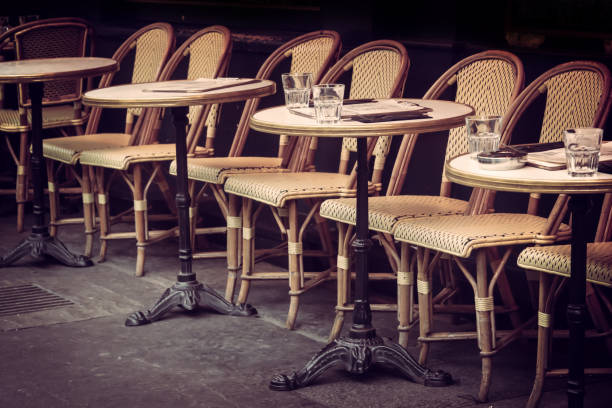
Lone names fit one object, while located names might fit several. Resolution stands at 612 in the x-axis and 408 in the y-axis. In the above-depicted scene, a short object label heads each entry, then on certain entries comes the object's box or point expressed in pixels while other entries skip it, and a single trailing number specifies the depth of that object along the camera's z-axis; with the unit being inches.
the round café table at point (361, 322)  137.6
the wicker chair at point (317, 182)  164.6
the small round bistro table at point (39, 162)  199.6
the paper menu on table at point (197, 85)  167.6
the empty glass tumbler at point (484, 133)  120.2
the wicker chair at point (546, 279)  126.3
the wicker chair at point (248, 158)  179.9
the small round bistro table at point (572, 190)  106.9
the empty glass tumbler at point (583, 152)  108.4
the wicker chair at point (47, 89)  230.8
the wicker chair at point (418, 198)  150.6
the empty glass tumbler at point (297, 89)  149.1
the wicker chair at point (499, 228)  136.1
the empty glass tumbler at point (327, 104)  135.8
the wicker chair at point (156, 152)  196.4
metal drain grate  179.6
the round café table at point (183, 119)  163.8
